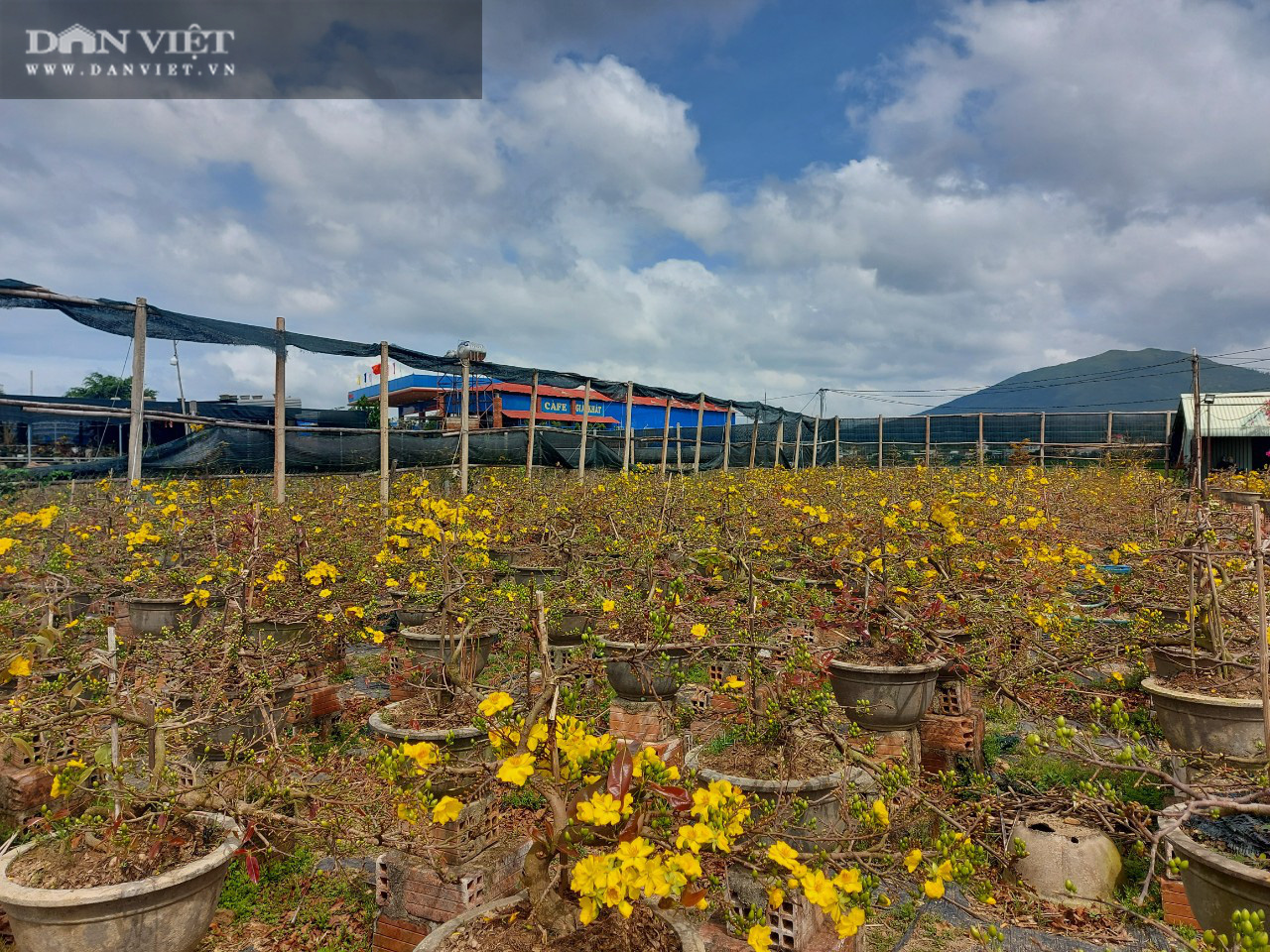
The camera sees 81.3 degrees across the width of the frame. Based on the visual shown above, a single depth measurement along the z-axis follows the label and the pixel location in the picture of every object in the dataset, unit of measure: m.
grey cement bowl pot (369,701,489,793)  2.99
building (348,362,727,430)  20.90
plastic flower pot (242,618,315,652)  4.61
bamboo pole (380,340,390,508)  7.66
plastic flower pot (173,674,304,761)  3.24
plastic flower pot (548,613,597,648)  5.13
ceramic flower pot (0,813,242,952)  2.12
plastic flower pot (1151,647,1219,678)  3.38
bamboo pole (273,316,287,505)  7.16
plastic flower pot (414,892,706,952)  1.81
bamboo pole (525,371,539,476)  9.14
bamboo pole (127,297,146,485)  6.18
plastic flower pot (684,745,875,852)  2.48
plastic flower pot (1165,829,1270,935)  1.80
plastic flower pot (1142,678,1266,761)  3.04
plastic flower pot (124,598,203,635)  5.58
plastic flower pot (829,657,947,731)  3.57
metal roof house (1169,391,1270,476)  17.62
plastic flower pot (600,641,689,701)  4.00
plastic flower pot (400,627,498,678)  4.03
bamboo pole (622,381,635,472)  10.48
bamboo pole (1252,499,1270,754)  1.74
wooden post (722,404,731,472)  13.74
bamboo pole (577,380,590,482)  9.80
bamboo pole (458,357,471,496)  8.27
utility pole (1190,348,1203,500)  10.25
